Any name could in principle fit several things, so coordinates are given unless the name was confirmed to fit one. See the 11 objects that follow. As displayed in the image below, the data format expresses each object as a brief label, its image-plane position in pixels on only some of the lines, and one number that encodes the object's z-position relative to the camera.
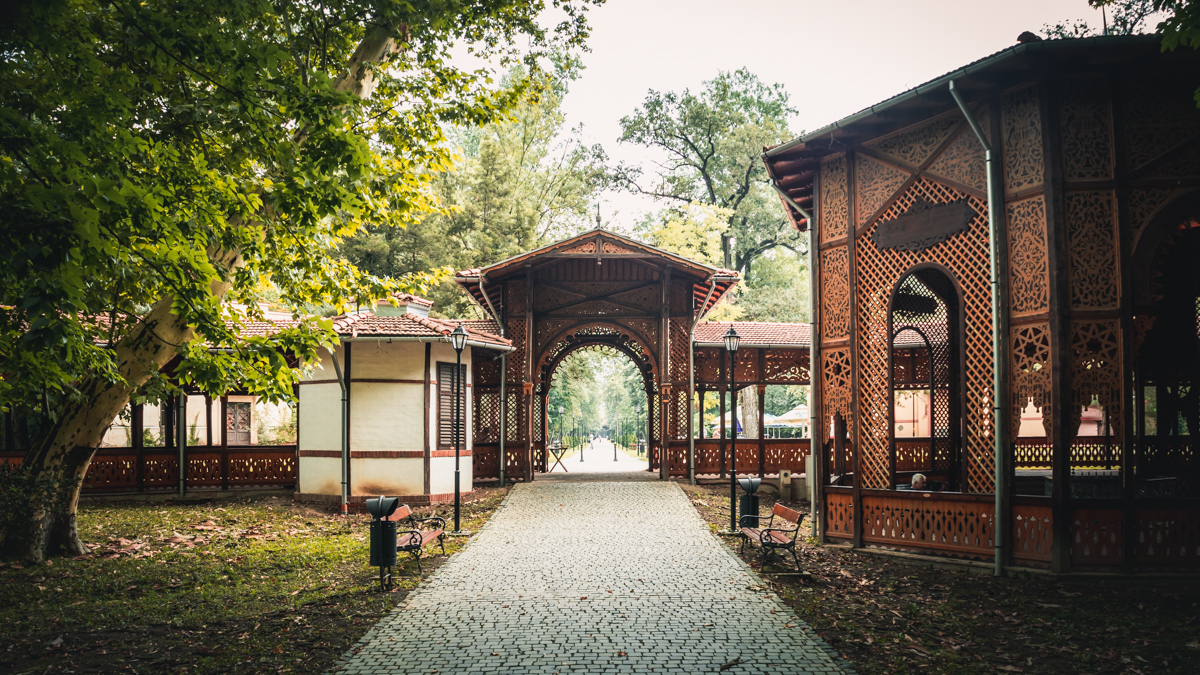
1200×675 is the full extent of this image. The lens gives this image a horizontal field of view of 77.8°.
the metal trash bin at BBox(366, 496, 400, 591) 8.07
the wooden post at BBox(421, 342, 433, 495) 15.17
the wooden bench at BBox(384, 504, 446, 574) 8.91
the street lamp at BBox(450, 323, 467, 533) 12.48
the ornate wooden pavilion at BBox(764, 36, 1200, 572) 7.96
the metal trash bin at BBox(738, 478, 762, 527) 10.71
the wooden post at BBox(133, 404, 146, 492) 16.28
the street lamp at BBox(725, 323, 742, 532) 11.73
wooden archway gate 18.00
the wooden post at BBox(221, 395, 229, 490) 16.58
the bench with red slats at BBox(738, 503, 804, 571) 8.93
